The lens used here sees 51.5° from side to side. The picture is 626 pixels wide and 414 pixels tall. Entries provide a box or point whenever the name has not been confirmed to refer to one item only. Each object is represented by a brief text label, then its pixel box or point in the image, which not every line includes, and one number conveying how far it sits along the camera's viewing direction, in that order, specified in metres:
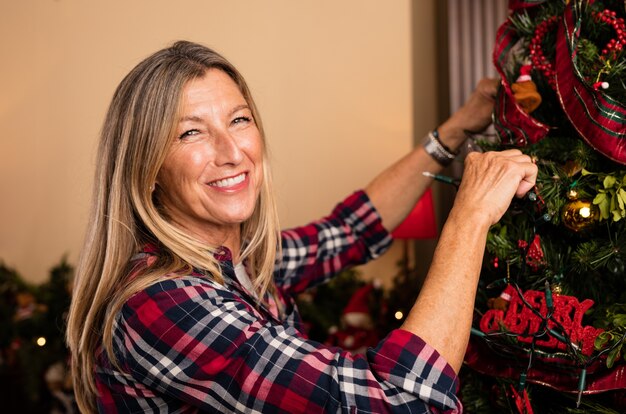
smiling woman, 0.95
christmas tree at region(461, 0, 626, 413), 0.98
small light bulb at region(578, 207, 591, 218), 0.98
